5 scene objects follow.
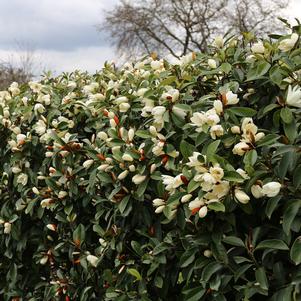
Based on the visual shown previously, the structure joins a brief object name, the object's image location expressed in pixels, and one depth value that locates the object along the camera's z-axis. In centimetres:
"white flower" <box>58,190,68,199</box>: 279
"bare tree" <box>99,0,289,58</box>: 2872
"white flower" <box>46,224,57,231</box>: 290
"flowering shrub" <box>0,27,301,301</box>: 188
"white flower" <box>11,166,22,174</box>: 305
